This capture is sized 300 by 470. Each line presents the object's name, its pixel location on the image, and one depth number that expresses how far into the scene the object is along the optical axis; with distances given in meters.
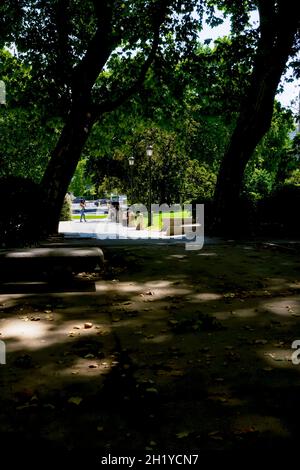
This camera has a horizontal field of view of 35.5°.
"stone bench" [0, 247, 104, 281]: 8.20
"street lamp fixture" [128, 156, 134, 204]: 36.69
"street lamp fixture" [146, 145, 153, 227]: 30.19
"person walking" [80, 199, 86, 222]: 42.69
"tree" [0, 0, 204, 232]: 15.15
